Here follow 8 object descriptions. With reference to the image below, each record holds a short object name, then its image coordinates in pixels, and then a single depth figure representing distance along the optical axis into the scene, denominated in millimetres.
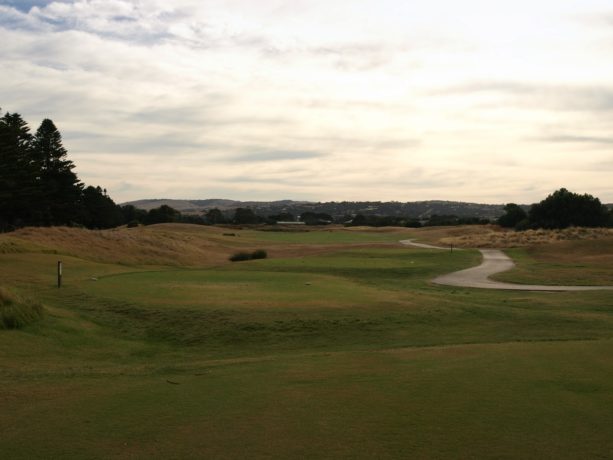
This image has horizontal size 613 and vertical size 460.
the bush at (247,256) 48531
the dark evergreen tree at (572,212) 81312
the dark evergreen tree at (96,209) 78750
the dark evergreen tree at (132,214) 121975
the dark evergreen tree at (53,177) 64881
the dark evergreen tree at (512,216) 94750
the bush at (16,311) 14039
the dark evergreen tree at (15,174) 53250
